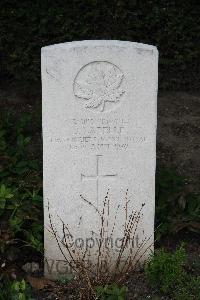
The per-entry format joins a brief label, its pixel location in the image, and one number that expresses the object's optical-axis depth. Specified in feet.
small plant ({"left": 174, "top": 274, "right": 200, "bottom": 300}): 13.20
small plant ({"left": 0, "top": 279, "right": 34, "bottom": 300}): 12.42
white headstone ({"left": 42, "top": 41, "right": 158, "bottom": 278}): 12.88
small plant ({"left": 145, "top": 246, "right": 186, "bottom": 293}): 13.24
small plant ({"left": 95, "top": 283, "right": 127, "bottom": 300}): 12.96
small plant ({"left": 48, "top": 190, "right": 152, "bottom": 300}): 13.32
